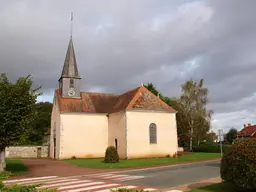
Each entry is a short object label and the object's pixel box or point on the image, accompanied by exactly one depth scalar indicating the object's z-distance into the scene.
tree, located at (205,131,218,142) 46.73
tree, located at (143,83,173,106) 46.16
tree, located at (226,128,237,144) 65.94
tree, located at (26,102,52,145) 51.46
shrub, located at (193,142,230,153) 37.81
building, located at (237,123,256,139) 55.78
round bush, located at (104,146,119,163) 23.97
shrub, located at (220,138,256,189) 8.80
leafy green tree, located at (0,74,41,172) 18.23
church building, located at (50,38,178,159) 29.88
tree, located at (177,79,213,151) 40.53
